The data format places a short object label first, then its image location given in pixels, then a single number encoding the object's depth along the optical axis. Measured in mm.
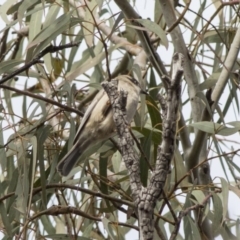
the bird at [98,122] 4684
